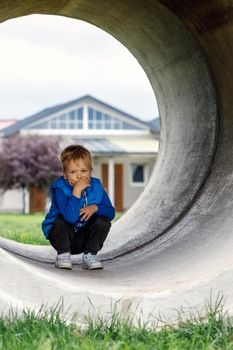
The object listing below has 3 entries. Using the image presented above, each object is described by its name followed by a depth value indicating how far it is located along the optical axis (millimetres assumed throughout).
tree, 36469
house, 39344
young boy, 5484
